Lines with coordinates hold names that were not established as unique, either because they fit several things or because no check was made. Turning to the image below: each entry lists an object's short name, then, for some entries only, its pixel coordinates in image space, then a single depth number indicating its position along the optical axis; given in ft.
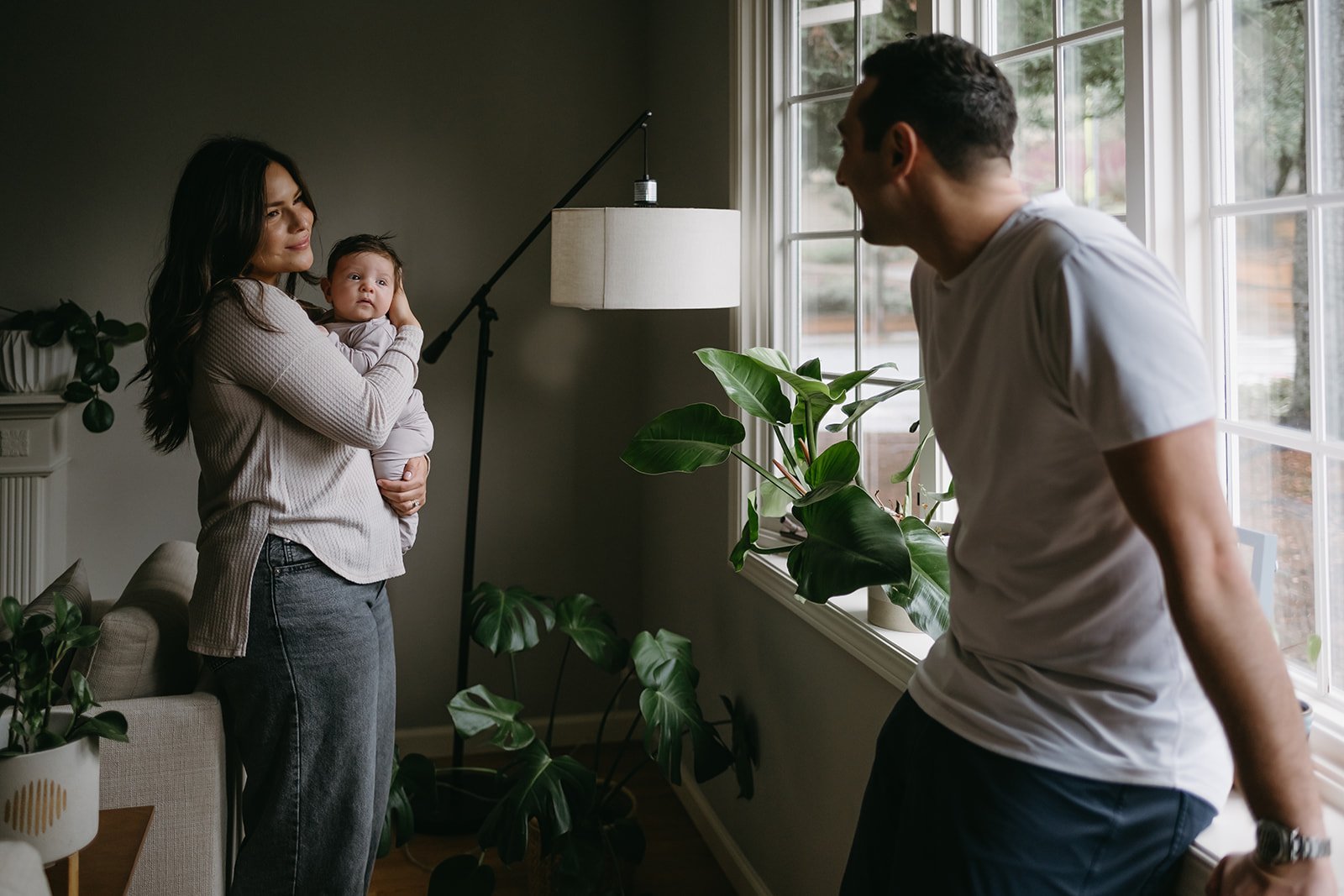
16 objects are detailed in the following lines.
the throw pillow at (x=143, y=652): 6.73
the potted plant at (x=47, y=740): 5.62
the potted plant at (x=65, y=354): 10.96
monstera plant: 8.31
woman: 6.25
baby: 7.33
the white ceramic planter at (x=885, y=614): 6.77
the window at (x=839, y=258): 7.88
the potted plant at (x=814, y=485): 5.81
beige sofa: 6.57
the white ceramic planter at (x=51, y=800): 5.60
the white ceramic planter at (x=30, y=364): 10.97
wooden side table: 6.35
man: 3.12
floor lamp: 8.30
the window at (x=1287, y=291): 4.49
